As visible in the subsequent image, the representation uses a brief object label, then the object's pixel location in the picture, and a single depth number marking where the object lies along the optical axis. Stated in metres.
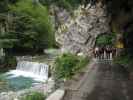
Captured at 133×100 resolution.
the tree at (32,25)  14.36
